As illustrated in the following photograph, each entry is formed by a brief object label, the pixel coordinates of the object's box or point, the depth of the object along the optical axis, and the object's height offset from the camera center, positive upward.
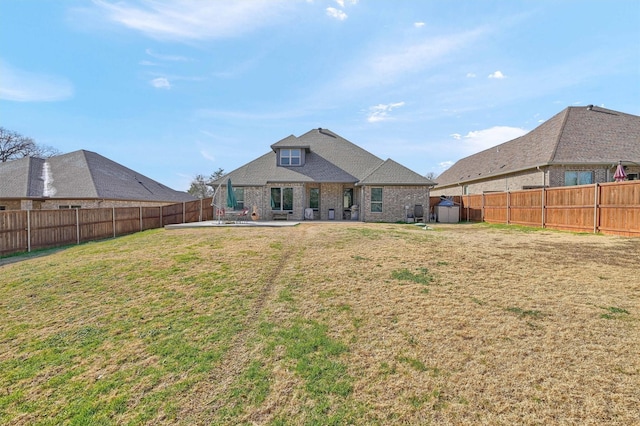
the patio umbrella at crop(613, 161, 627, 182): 14.34 +1.47
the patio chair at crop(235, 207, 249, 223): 18.75 -0.87
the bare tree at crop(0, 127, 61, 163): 37.66 +7.85
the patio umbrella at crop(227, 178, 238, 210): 16.30 +0.40
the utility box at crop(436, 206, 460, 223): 20.00 -0.68
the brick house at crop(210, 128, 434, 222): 19.36 +1.27
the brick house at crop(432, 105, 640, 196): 17.81 +3.39
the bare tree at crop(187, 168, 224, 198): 58.65 +3.50
